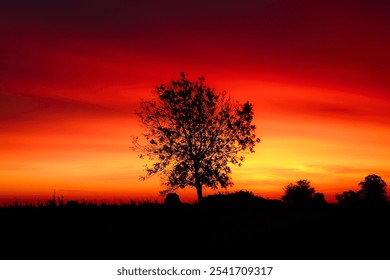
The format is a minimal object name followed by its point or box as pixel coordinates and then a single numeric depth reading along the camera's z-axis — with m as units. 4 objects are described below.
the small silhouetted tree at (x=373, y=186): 80.96
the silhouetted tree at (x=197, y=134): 50.19
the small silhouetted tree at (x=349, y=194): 83.61
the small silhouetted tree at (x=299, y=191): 77.10
